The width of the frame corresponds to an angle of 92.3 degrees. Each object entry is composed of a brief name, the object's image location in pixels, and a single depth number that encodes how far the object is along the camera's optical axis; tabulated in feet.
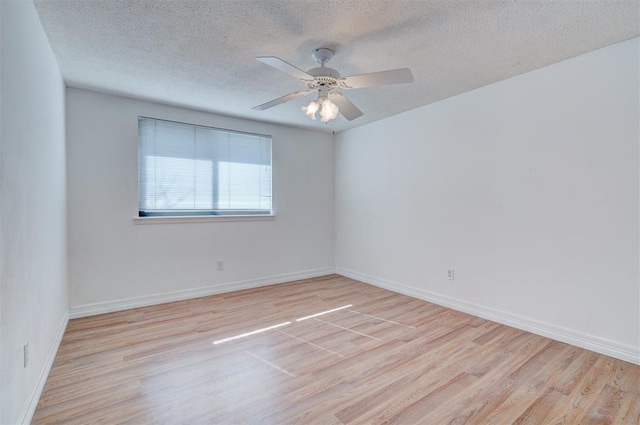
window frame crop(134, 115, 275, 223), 11.14
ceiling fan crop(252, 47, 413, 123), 6.04
